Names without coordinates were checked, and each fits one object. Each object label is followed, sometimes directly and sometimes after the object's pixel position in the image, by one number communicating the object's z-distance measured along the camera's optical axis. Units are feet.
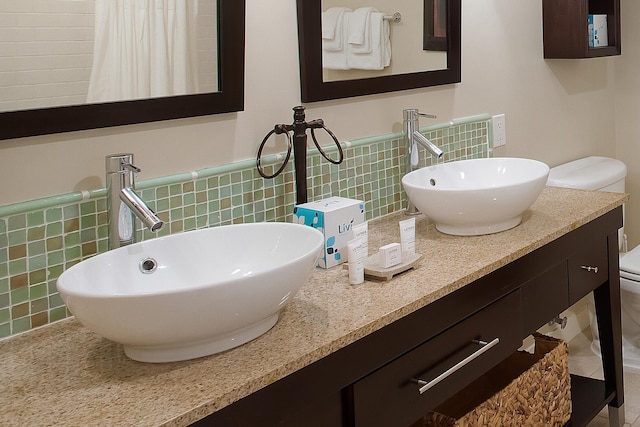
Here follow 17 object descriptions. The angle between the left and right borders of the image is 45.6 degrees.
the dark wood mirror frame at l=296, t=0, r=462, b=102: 6.20
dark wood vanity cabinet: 4.17
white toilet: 9.04
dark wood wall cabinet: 9.20
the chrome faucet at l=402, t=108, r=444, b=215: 7.04
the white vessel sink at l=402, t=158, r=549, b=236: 6.05
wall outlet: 8.58
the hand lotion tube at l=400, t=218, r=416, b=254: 5.65
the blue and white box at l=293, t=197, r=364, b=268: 5.60
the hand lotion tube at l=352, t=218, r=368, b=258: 5.46
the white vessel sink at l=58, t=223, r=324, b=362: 3.67
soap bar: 5.28
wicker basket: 6.02
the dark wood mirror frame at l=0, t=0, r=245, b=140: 4.51
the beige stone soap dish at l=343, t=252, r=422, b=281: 5.24
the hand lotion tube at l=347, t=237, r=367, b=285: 5.20
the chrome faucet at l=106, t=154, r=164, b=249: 4.62
